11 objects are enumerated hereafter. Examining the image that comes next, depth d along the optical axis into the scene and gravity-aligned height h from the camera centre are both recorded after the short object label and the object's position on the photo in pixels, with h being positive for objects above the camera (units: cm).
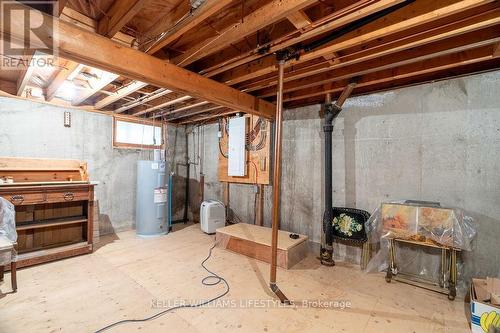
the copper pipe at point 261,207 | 405 -72
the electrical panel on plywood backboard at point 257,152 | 394 +26
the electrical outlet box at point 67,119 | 371 +77
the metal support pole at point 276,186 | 229 -20
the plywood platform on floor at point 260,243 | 292 -107
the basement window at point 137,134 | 441 +67
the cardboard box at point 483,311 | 172 -110
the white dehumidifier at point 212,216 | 428 -94
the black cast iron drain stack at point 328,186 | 302 -26
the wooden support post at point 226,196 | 471 -61
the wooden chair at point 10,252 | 217 -83
